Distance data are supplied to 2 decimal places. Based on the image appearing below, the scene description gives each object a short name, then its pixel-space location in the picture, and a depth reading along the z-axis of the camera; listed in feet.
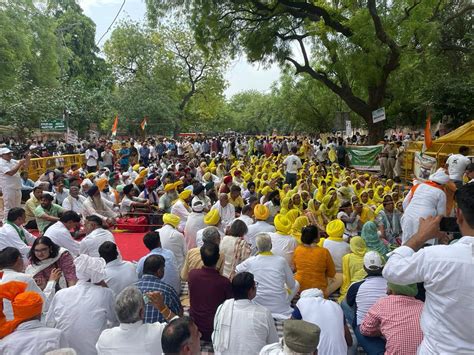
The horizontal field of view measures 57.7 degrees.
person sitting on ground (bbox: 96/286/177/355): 9.34
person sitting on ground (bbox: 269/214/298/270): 18.64
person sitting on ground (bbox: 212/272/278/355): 10.53
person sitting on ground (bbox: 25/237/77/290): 13.87
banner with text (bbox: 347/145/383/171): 60.08
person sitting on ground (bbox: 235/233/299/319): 14.78
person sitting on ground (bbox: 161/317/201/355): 7.72
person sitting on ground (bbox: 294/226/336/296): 16.42
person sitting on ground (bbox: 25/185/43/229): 24.95
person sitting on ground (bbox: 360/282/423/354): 9.80
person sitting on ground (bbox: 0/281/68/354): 9.26
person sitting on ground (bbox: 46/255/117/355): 11.21
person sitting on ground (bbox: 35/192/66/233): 22.97
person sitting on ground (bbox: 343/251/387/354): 12.24
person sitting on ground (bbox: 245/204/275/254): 20.56
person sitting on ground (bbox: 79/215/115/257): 16.74
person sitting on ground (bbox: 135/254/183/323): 12.06
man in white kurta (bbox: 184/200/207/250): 21.98
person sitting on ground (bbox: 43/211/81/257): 17.60
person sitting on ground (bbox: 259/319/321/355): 7.24
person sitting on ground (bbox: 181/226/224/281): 16.34
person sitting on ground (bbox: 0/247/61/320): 11.80
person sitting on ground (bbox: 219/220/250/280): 16.97
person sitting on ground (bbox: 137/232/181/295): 15.89
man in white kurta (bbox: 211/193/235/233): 24.97
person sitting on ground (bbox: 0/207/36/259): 16.47
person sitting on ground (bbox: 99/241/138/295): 13.66
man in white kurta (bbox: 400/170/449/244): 16.58
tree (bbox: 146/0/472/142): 56.54
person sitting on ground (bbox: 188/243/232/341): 13.58
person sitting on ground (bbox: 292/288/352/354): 10.73
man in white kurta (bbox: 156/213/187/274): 19.07
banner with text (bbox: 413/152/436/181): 21.38
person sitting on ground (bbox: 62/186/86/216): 26.12
